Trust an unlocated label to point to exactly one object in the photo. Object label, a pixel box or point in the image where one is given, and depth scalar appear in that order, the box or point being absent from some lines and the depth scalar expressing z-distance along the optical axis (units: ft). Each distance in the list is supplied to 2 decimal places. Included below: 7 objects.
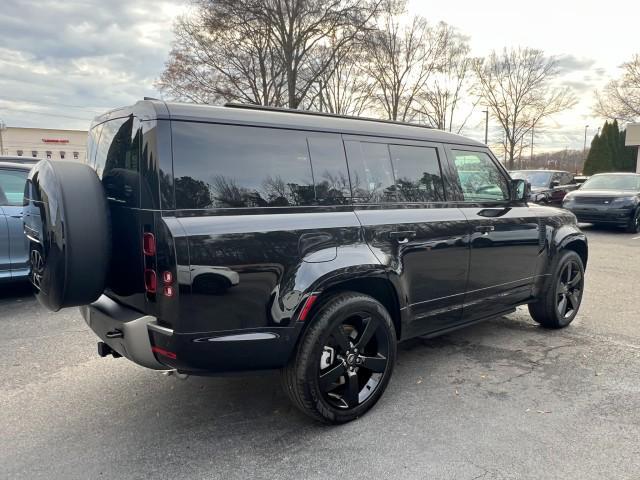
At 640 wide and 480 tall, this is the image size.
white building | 215.10
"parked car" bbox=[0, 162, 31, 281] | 18.33
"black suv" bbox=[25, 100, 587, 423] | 8.21
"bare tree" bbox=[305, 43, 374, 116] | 79.61
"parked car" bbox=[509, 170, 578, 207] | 55.06
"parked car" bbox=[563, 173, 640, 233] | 42.32
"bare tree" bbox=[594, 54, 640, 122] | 109.81
